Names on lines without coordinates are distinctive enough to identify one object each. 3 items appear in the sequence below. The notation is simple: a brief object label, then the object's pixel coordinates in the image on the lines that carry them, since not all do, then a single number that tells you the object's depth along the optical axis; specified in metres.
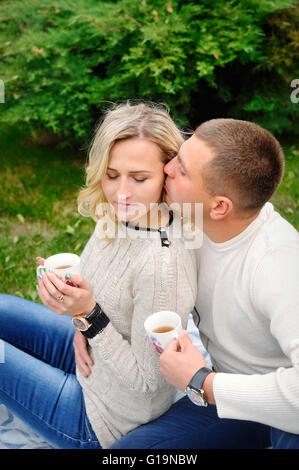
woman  2.05
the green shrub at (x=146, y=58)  5.17
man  1.80
